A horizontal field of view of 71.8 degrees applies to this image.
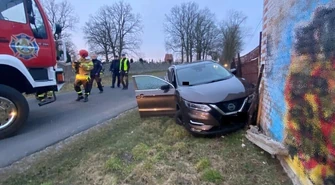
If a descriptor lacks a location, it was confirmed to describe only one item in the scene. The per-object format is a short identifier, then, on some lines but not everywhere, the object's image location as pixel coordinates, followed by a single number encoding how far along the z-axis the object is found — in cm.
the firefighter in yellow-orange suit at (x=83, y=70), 763
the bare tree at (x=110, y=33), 4394
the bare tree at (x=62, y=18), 3825
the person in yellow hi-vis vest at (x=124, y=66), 1134
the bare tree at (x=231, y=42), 4189
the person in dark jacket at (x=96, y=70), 1004
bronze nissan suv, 406
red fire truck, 455
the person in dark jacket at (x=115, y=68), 1216
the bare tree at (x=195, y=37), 4962
